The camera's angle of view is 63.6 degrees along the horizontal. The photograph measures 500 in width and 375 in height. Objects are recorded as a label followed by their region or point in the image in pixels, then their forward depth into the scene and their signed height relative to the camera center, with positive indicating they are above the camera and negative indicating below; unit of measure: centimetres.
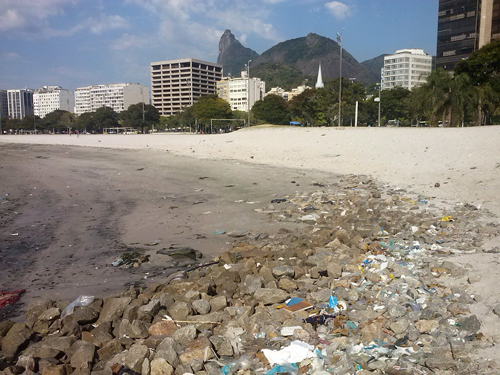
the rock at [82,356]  306 -169
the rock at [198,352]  307 -166
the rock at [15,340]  329 -171
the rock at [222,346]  314 -165
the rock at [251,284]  422 -157
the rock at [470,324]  311 -146
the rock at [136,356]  301 -166
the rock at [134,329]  348 -167
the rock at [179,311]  372 -161
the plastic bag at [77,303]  395 -169
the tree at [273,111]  6500 +409
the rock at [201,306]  379 -160
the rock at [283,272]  458 -154
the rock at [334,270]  446 -148
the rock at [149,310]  372 -162
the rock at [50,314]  384 -170
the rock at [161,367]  294 -168
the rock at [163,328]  351 -167
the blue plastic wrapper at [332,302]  376 -155
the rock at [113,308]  384 -166
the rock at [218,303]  386 -160
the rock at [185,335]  330 -163
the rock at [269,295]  393 -156
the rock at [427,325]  322 -151
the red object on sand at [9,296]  444 -181
